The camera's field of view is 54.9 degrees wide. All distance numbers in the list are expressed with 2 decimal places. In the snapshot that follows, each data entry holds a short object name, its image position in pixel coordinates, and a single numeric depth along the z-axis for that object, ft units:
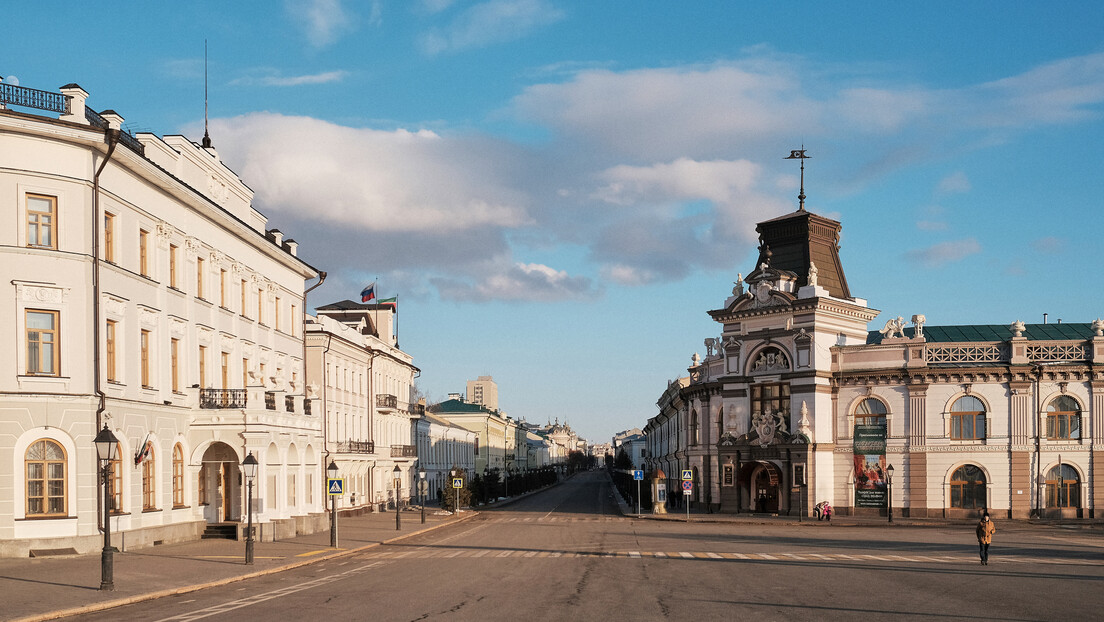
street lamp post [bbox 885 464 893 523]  185.06
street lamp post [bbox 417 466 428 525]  183.01
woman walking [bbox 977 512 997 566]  95.04
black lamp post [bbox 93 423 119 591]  71.51
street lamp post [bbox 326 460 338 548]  118.32
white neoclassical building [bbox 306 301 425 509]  196.03
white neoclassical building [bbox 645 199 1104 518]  177.68
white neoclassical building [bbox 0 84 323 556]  94.07
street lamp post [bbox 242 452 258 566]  98.26
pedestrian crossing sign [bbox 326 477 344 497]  117.60
